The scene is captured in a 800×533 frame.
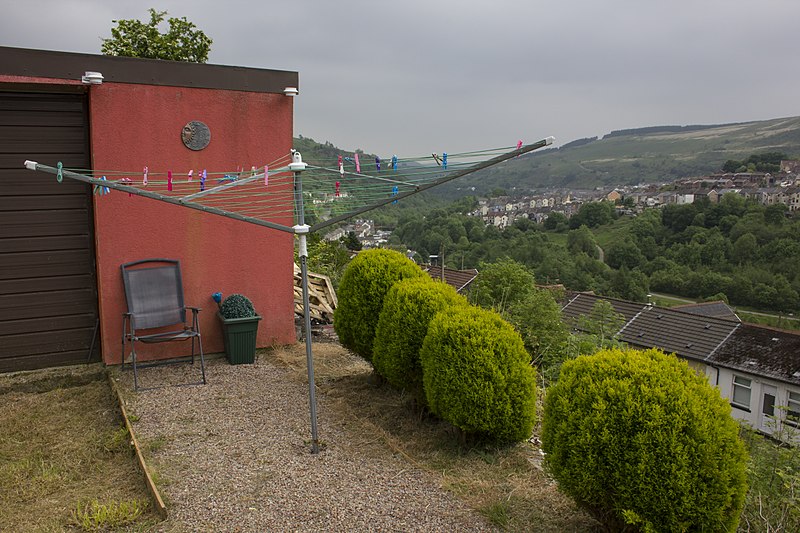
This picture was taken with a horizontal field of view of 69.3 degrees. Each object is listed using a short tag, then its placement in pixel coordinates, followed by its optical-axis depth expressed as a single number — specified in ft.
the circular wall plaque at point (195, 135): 19.12
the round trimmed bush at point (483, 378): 12.06
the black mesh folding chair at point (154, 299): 18.44
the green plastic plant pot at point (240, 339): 19.44
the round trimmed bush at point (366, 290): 16.98
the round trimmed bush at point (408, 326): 14.55
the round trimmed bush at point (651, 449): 8.14
